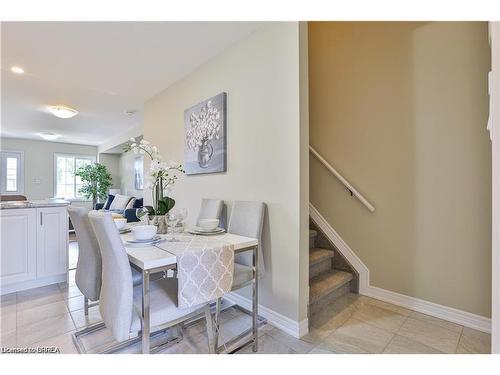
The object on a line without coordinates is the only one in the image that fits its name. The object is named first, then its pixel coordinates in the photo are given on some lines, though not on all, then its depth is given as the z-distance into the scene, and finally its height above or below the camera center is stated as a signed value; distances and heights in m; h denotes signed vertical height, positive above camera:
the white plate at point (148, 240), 1.58 -0.33
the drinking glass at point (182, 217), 1.90 -0.22
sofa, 4.72 -0.43
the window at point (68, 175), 7.78 +0.43
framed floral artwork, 2.47 +0.56
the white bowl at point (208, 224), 1.89 -0.27
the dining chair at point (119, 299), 1.23 -0.57
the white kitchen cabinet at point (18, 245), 2.52 -0.59
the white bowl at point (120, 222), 1.97 -0.27
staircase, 2.15 -0.87
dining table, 1.23 -0.37
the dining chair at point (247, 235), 1.70 -0.38
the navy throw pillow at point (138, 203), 5.30 -0.32
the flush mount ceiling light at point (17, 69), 2.86 +1.41
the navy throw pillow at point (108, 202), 6.70 -0.37
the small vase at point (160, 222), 1.83 -0.25
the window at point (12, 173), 6.93 +0.45
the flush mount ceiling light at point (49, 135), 6.20 +1.36
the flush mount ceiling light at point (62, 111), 4.01 +1.28
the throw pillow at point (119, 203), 5.98 -0.35
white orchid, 1.75 +0.12
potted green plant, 7.24 +0.25
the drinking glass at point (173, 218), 1.87 -0.23
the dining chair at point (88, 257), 1.71 -0.48
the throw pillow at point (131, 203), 5.43 -0.33
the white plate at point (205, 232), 1.81 -0.33
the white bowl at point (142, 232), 1.57 -0.28
